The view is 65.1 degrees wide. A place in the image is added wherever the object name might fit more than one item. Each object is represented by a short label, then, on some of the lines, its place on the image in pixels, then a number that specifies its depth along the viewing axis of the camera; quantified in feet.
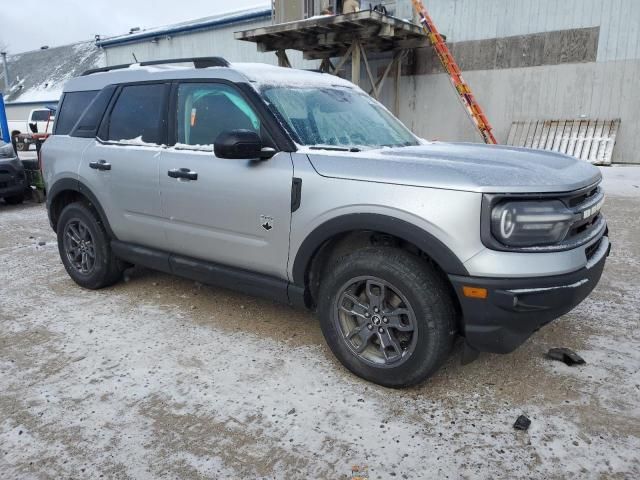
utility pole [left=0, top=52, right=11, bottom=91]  123.13
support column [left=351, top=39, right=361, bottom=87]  41.65
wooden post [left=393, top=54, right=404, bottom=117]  46.57
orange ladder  43.04
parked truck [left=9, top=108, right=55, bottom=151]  71.61
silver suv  8.03
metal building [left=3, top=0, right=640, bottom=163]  38.93
